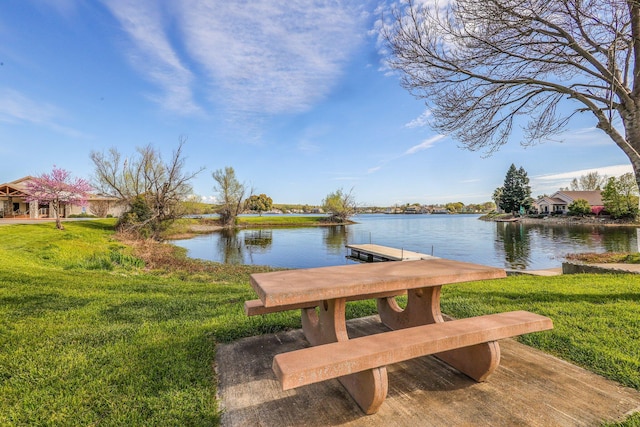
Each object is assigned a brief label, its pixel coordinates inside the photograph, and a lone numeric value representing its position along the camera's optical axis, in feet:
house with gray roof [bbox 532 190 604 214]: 161.79
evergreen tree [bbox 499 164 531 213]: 182.19
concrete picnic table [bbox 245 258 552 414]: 5.91
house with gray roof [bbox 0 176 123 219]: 81.61
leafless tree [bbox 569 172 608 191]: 191.01
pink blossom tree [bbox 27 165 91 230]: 51.67
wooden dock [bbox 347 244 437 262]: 47.07
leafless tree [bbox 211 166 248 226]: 138.82
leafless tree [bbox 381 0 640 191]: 14.99
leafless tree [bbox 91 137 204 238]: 70.49
